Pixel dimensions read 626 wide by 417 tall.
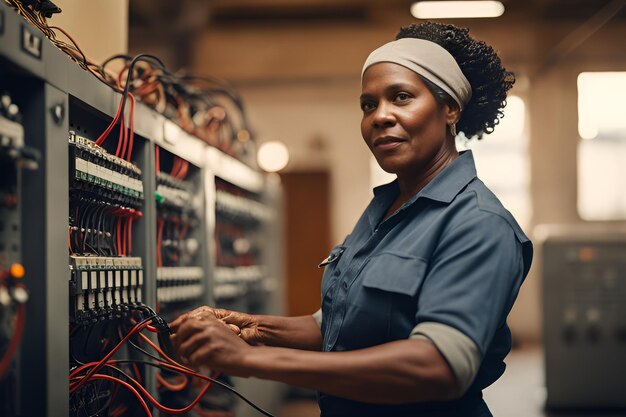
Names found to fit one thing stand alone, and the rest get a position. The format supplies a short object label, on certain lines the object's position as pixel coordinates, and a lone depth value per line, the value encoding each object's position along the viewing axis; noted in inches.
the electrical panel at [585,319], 166.6
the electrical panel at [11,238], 48.5
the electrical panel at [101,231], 64.2
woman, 46.9
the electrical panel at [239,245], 133.3
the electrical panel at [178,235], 96.1
